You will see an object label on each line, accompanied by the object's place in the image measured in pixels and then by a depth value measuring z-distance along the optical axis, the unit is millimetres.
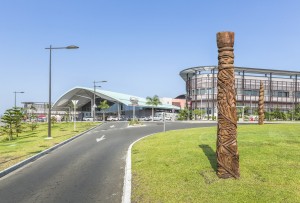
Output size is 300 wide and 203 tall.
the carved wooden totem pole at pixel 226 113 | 8305
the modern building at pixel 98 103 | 91188
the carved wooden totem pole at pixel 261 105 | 31119
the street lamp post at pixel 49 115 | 23006
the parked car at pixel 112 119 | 84812
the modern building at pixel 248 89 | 90250
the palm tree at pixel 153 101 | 86875
